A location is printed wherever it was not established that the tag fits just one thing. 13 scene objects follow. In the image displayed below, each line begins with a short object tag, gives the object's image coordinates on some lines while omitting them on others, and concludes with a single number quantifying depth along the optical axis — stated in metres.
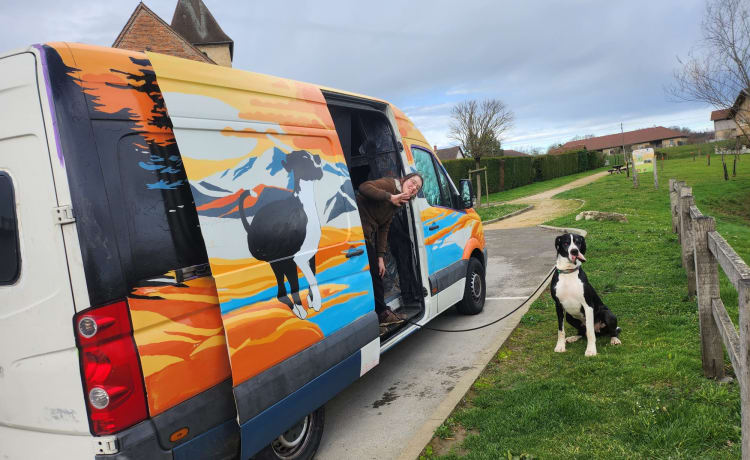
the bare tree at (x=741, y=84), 18.11
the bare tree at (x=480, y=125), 52.63
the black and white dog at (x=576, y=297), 4.56
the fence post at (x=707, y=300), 3.69
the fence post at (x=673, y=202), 9.05
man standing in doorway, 4.75
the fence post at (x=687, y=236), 5.46
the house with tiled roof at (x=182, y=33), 27.17
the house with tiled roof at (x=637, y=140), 92.75
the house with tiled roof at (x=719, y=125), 67.02
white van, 2.18
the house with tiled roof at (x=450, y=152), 79.61
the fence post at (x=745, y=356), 2.31
